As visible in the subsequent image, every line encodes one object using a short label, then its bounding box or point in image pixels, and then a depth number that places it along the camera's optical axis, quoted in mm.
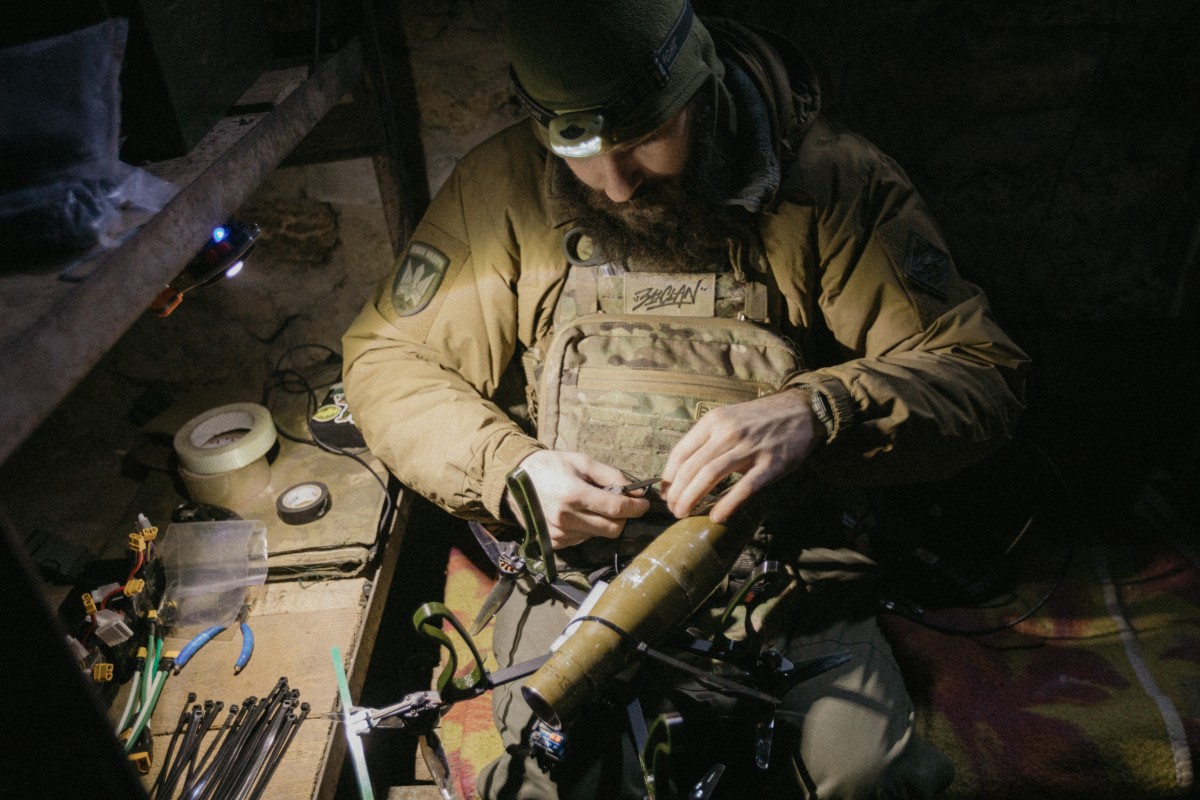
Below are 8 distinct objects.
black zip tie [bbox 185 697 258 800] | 1485
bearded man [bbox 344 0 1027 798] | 1570
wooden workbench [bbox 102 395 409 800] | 1641
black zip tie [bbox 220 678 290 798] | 1510
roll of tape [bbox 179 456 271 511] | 2211
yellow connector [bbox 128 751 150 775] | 1534
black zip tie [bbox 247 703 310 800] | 1526
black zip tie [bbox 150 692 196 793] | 1519
